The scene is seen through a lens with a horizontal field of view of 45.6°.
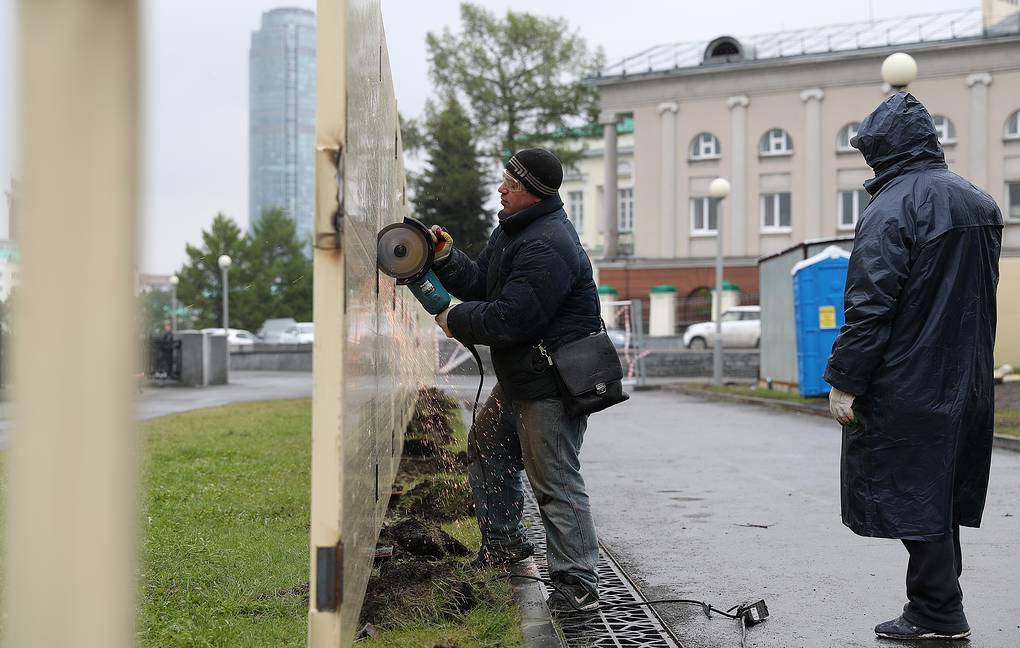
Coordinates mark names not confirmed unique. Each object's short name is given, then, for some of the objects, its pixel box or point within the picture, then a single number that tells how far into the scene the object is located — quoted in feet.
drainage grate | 14.51
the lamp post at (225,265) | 133.80
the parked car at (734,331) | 143.74
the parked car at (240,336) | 182.06
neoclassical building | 156.76
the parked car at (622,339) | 101.50
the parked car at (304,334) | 160.76
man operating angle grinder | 15.84
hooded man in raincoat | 14.43
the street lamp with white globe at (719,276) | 86.07
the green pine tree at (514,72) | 173.06
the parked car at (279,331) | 183.48
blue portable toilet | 63.10
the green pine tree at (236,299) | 162.20
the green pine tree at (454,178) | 119.22
